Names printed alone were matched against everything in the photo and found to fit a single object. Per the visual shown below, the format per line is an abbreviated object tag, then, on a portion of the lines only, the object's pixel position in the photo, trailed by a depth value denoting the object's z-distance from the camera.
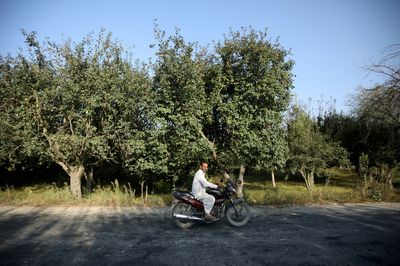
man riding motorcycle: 9.89
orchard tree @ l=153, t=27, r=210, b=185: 15.67
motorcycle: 9.96
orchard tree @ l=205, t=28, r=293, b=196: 15.92
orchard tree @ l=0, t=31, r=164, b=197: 15.30
